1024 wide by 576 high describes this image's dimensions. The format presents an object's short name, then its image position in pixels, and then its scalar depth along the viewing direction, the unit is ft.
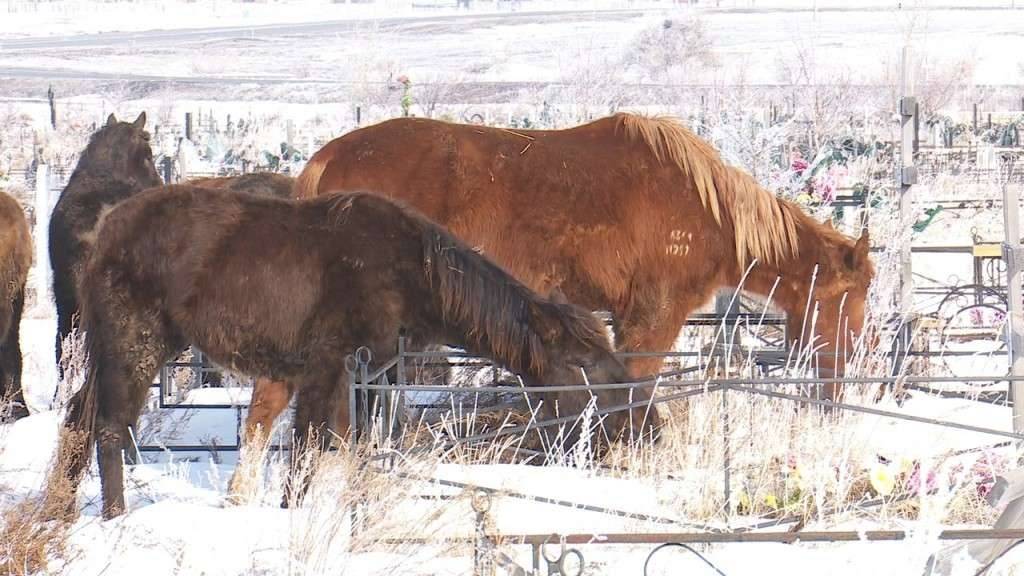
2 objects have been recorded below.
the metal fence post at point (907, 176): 66.95
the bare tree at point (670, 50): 368.27
